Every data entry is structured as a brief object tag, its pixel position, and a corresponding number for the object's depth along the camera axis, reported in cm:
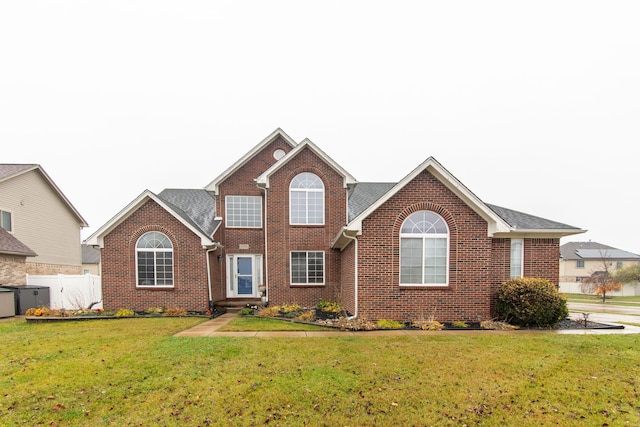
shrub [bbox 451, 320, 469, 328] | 962
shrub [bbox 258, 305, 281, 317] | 1157
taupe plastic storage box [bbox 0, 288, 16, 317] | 1229
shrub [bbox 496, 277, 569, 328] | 964
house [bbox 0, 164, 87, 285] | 1562
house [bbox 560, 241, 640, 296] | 4328
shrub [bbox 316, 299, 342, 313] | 1220
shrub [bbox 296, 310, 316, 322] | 1048
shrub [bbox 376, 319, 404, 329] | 941
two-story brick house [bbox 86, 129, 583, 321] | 1012
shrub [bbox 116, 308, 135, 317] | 1143
